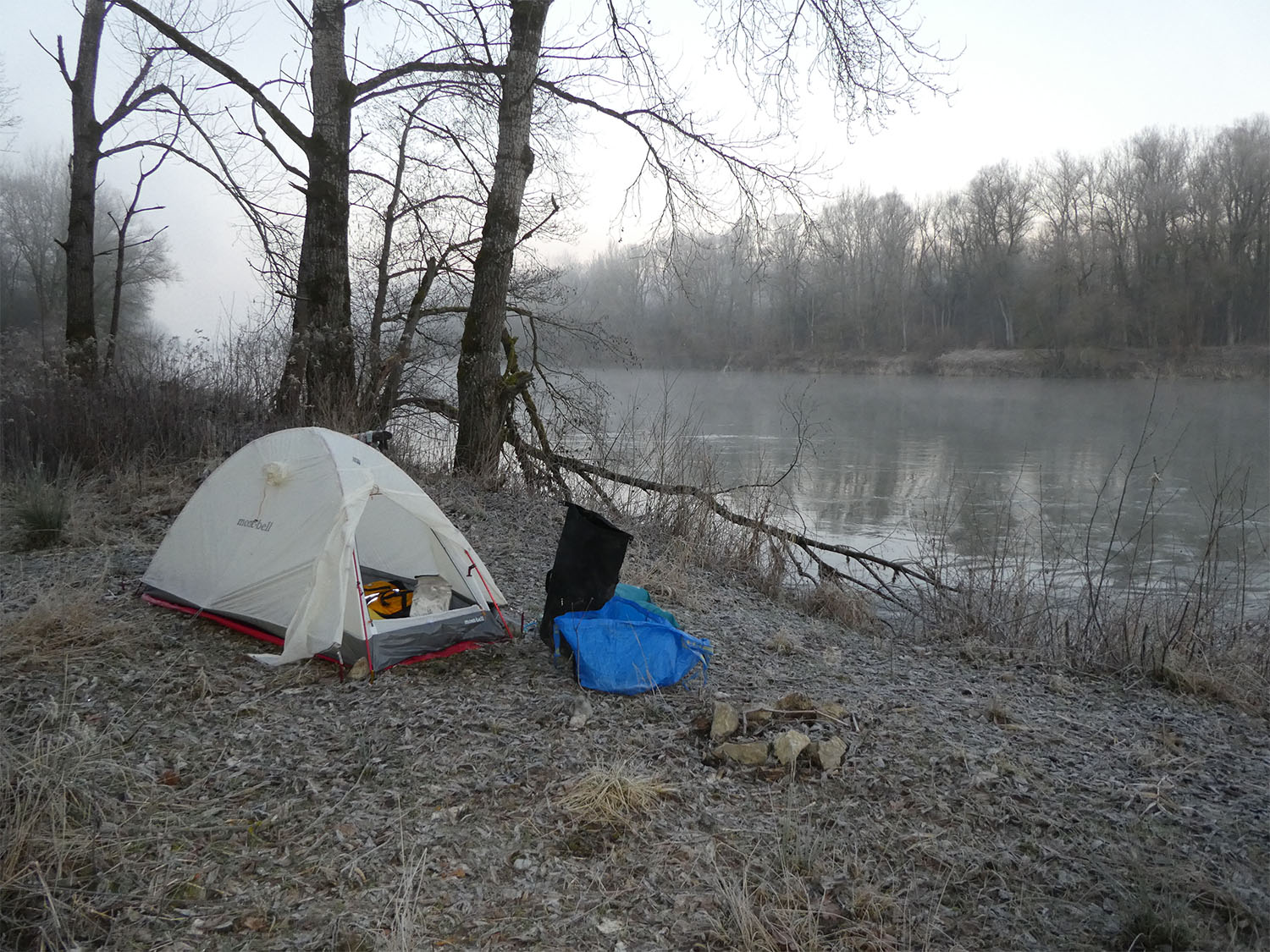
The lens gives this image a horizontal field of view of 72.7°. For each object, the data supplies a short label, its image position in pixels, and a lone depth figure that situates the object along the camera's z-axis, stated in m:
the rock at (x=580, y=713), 3.66
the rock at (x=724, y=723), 3.53
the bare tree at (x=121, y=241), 9.41
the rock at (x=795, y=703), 3.78
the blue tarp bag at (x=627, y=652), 4.03
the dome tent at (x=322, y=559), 4.26
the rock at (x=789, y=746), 3.35
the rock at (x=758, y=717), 3.67
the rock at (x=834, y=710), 3.76
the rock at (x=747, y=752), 3.37
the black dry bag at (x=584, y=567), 4.38
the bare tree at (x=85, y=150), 9.88
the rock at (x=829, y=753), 3.33
